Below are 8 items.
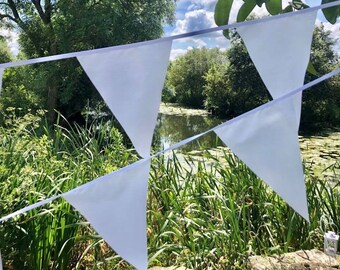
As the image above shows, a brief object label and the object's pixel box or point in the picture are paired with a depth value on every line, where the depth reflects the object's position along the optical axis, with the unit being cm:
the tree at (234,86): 1060
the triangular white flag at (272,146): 70
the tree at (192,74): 1531
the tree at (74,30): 626
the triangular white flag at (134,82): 65
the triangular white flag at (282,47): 71
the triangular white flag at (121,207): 64
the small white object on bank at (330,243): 116
